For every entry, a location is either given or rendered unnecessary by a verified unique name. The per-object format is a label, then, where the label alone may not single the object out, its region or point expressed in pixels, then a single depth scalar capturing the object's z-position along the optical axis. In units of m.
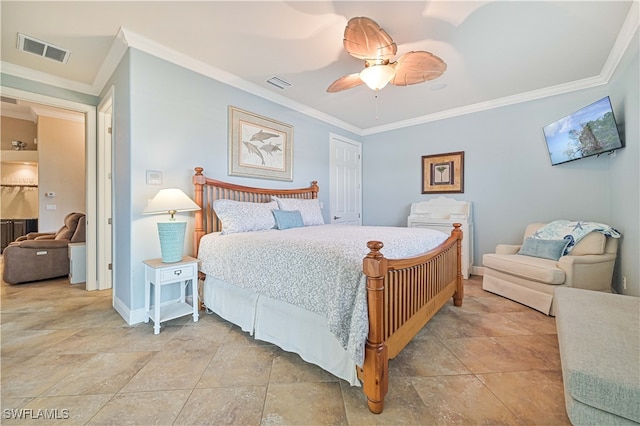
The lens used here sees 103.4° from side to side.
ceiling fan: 1.81
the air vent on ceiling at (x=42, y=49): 2.35
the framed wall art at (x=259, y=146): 3.25
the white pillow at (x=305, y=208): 3.30
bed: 1.38
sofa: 1.00
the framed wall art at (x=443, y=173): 4.34
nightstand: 2.25
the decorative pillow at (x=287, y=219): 2.93
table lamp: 2.32
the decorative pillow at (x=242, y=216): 2.64
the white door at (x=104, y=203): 3.33
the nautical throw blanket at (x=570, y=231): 2.79
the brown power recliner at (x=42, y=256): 3.54
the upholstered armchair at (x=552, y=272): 2.60
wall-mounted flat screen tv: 2.69
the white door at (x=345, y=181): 4.86
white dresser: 3.96
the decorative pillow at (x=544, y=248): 2.97
